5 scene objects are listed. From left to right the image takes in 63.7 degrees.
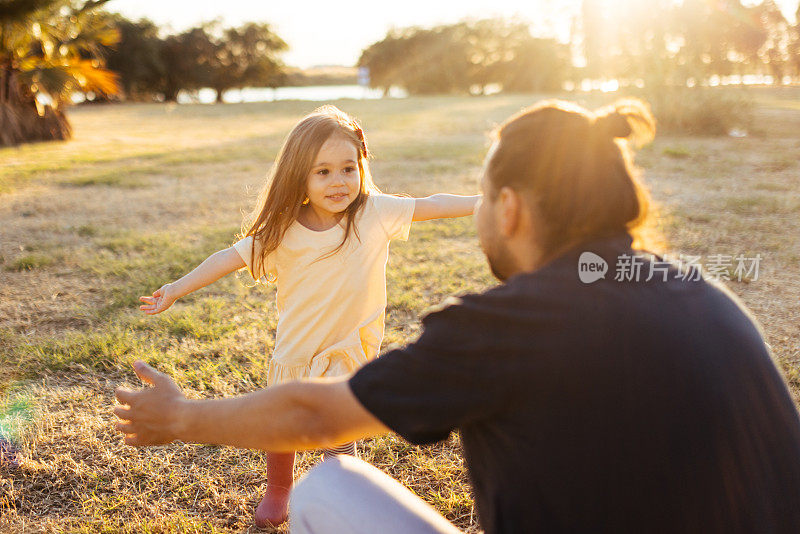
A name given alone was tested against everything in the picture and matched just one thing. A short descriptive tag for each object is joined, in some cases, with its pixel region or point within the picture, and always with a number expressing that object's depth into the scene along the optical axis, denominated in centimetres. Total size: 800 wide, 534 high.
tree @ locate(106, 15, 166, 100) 2798
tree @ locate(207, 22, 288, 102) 3152
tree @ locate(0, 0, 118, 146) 1062
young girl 207
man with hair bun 97
